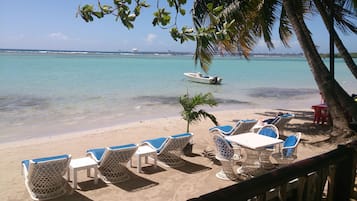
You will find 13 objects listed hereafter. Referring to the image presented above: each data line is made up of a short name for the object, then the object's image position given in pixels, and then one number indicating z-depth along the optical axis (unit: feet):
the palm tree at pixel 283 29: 27.68
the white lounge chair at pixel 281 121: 27.55
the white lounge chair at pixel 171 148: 20.48
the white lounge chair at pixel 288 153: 19.26
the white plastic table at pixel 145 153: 19.83
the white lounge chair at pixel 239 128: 24.67
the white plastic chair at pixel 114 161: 17.83
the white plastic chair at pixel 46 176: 15.37
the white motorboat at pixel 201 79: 87.81
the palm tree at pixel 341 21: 30.96
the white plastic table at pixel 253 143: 18.85
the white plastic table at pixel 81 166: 17.19
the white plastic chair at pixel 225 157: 18.34
